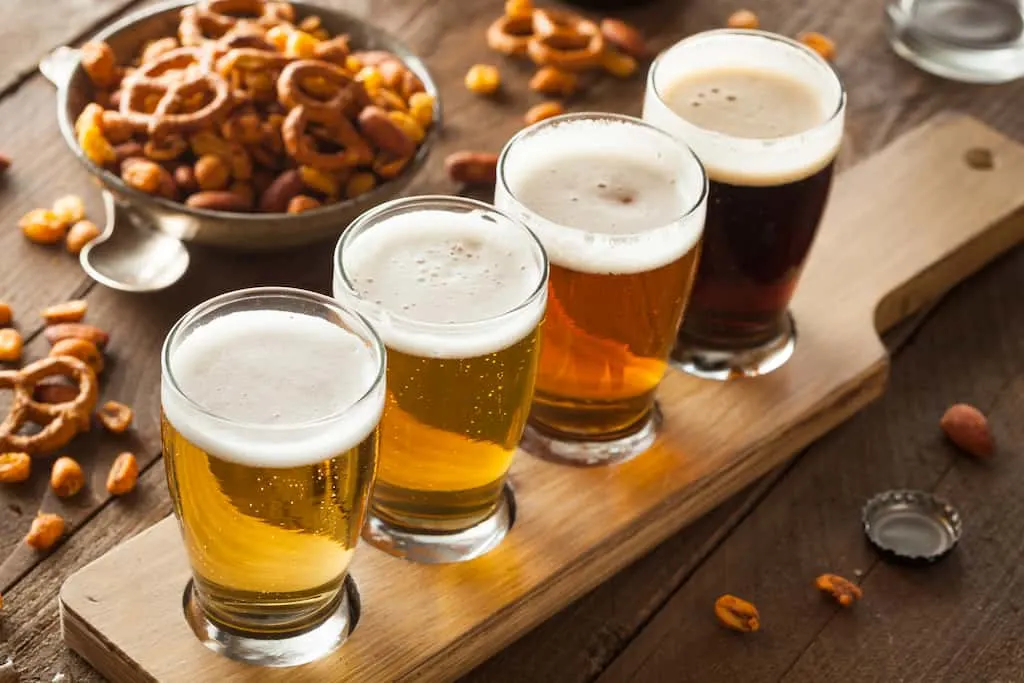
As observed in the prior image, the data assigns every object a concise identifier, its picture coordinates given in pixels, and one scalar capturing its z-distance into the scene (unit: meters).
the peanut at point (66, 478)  0.62
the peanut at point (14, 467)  0.62
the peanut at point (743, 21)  0.86
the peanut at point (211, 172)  0.69
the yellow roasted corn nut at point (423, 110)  0.73
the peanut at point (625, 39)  0.83
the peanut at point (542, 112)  0.79
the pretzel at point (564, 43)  0.82
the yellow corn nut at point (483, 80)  0.81
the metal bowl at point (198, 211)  0.67
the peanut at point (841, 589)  0.61
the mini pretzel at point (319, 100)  0.70
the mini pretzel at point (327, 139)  0.70
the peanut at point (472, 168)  0.75
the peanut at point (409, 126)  0.72
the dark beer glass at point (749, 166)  0.62
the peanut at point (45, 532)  0.60
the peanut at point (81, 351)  0.66
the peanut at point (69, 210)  0.72
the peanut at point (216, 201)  0.68
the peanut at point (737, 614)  0.60
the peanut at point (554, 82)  0.81
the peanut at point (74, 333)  0.67
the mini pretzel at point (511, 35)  0.83
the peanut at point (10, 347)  0.66
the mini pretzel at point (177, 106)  0.69
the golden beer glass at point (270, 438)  0.50
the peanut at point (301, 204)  0.69
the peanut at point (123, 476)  0.62
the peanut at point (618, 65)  0.83
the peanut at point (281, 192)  0.70
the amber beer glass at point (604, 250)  0.57
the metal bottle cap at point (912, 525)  0.63
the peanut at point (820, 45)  0.85
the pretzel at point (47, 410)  0.63
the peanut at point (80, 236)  0.71
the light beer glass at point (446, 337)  0.53
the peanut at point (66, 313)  0.68
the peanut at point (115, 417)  0.64
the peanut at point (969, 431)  0.67
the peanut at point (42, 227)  0.71
